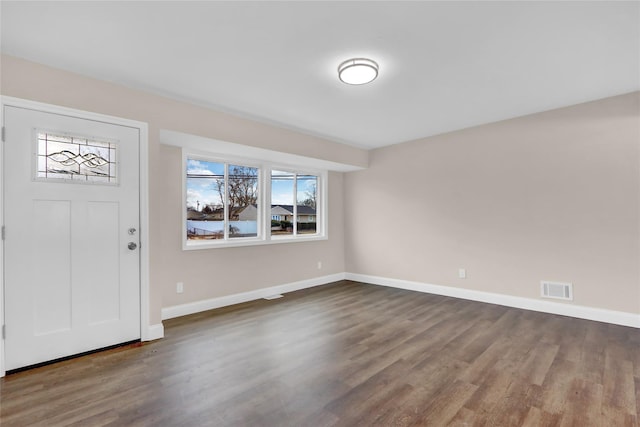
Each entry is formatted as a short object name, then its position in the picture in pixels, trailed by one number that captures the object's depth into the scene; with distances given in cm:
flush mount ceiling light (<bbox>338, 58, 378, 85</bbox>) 261
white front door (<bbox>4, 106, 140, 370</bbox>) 250
